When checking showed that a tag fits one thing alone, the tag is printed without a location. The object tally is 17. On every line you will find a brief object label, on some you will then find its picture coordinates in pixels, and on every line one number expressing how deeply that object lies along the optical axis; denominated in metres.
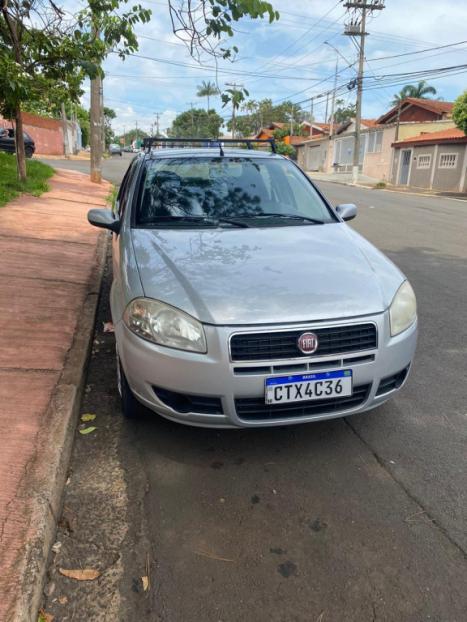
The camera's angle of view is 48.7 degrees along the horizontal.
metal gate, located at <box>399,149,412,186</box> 36.34
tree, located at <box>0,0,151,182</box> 5.02
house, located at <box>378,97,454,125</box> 41.19
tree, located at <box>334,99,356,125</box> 81.51
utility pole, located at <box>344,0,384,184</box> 33.75
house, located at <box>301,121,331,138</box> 69.47
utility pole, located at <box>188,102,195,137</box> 107.84
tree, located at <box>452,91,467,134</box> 25.52
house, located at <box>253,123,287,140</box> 71.85
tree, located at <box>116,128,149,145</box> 141.31
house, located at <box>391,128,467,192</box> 30.20
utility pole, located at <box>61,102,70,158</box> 42.66
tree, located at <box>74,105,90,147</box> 59.26
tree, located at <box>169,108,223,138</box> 94.43
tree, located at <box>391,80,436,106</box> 54.12
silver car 2.51
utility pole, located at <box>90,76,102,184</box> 17.34
